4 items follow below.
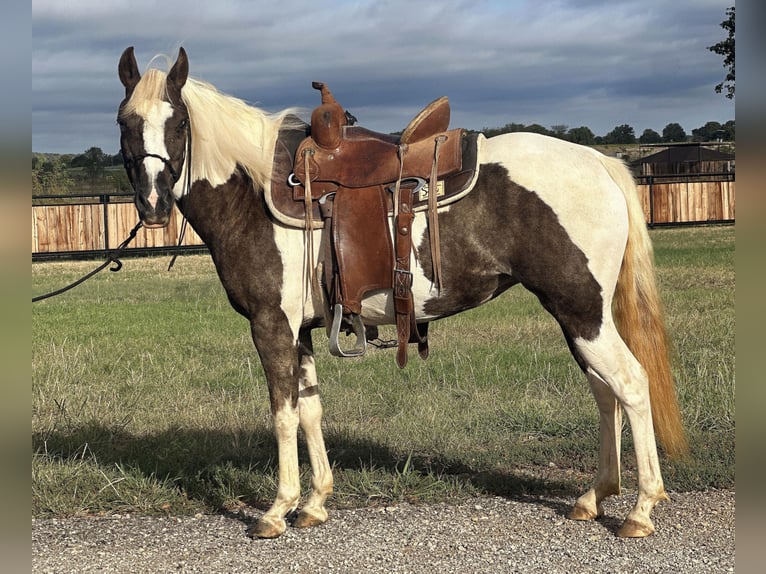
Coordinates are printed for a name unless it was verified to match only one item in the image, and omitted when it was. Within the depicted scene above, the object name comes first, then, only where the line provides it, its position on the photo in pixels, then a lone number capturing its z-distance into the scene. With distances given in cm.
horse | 422
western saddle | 432
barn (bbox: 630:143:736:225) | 2720
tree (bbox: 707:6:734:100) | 3319
